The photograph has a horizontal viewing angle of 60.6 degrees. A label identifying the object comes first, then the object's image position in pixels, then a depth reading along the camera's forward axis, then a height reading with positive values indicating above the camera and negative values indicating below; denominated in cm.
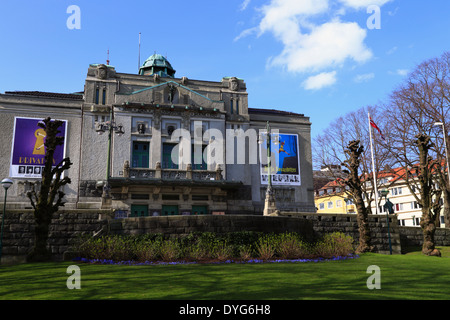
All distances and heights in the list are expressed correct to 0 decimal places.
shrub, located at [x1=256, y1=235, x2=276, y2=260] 1714 -100
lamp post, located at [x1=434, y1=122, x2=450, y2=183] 3004 +734
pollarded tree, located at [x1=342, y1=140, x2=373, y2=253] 2350 +127
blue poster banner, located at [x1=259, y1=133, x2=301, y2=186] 3659 +597
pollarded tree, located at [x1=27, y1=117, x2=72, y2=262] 1764 +116
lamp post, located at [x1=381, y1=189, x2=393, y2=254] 2488 +117
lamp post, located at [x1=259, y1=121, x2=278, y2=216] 2487 +133
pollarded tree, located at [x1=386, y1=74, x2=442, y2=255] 3300 +873
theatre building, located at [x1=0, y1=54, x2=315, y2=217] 3198 +694
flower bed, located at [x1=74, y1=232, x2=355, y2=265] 1641 -105
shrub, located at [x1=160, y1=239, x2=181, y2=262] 1645 -107
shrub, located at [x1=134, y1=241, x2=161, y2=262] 1648 -105
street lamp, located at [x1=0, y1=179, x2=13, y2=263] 1922 +223
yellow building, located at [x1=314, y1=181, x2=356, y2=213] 7296 +402
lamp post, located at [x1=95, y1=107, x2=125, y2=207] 2575 +669
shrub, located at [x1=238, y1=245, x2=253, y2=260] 1698 -120
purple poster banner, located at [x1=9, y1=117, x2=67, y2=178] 3156 +639
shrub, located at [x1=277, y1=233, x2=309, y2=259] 1764 -108
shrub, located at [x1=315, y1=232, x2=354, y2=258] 1884 -111
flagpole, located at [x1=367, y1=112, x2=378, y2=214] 3093 +395
